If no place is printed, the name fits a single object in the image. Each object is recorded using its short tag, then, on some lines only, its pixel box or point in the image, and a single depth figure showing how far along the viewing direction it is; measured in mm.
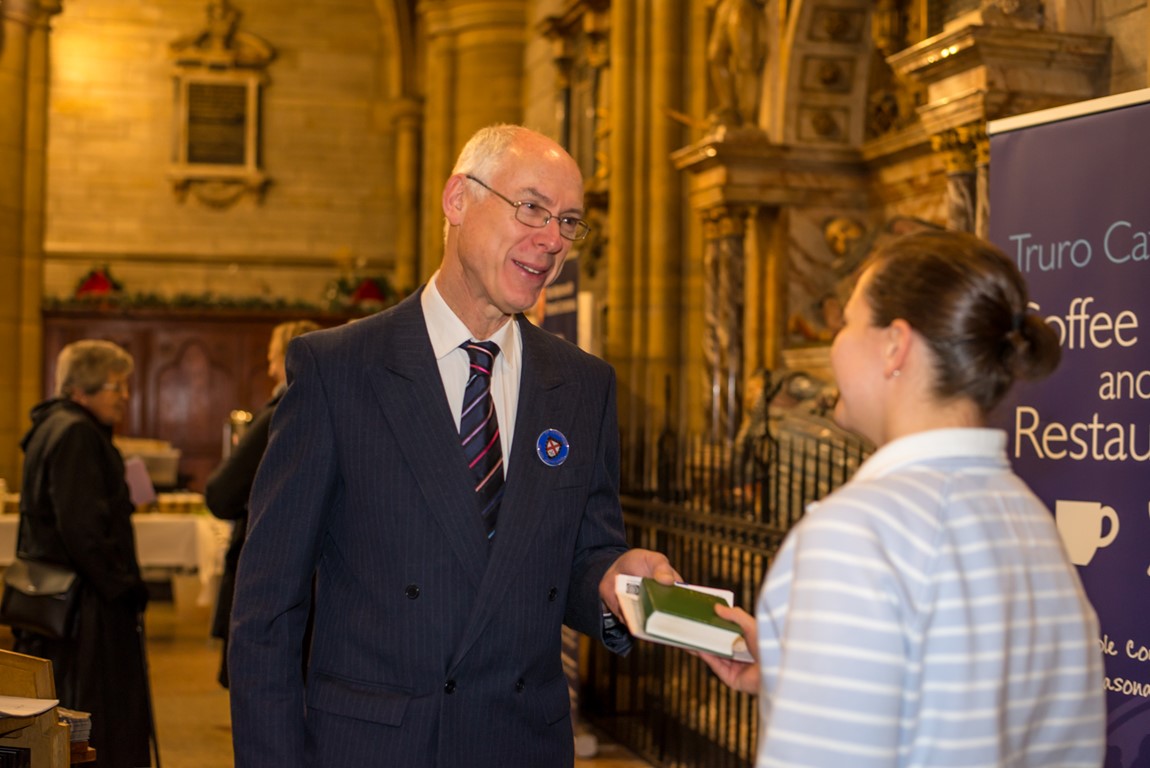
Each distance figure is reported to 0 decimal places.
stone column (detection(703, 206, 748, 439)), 8797
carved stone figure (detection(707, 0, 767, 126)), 8594
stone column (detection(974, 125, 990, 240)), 5523
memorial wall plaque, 19438
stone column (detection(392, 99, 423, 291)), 19203
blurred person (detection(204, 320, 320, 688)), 5285
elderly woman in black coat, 4797
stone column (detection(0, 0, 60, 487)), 10773
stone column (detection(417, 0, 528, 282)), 15328
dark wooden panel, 17281
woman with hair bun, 1465
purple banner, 3355
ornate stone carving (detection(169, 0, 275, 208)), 19406
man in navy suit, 2295
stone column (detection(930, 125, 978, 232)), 5688
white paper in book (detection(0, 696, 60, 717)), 2576
